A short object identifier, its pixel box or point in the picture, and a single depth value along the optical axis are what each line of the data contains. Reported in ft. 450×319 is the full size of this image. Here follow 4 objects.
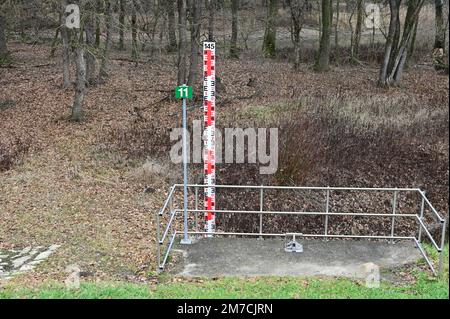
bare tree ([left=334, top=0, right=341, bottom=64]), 99.60
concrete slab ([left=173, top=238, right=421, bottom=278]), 28.94
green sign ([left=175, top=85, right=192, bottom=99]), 29.90
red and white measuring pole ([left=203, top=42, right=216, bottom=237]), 34.96
